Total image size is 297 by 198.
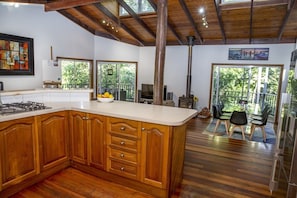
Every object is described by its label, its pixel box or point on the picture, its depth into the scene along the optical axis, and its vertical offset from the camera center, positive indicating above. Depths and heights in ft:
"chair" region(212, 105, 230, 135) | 17.06 -3.00
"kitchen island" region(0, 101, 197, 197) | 7.15 -2.62
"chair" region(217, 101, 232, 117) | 18.21 -2.77
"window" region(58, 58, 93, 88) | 20.59 +0.44
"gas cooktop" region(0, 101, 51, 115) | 7.46 -1.31
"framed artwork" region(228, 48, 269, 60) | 21.77 +3.25
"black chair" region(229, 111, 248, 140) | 15.39 -2.79
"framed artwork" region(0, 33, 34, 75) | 14.30 +1.44
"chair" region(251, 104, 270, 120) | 17.47 -2.97
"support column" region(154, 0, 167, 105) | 11.46 +1.76
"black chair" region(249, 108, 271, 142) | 15.40 -3.10
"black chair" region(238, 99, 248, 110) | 19.39 -2.00
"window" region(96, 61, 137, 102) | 24.55 -0.12
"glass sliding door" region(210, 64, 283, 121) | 21.94 -0.20
